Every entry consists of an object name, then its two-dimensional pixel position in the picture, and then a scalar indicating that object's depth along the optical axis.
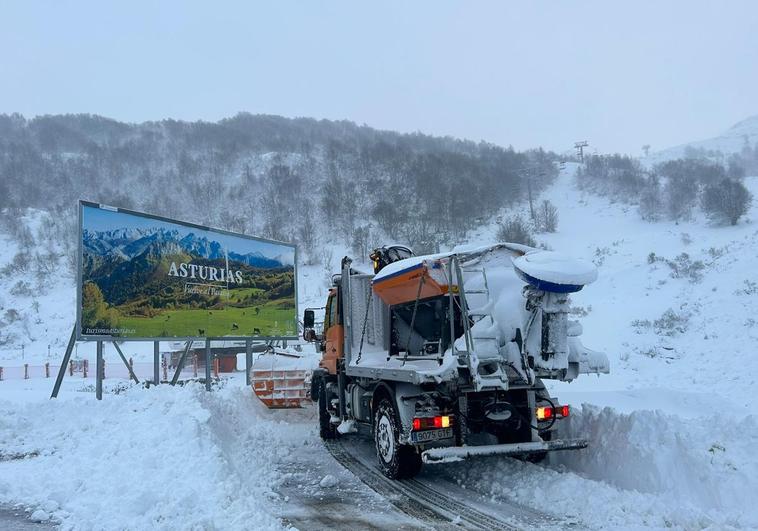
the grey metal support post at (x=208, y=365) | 16.80
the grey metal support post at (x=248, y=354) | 19.03
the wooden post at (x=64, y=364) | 13.60
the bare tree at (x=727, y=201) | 43.94
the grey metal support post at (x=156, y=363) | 16.31
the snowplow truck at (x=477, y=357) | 7.04
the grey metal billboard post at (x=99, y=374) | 13.89
